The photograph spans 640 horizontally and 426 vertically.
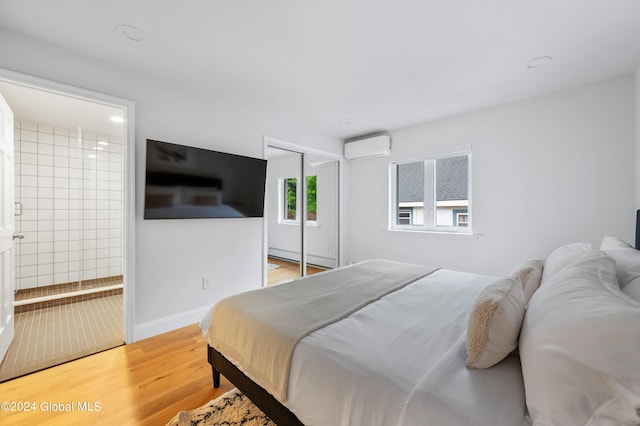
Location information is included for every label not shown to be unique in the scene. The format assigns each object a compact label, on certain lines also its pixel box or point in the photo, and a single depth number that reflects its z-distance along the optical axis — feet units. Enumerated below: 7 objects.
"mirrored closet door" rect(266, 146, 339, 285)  14.34
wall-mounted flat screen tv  8.20
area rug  4.84
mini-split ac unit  13.66
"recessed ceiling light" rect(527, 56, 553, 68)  7.36
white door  6.82
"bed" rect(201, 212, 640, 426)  2.15
